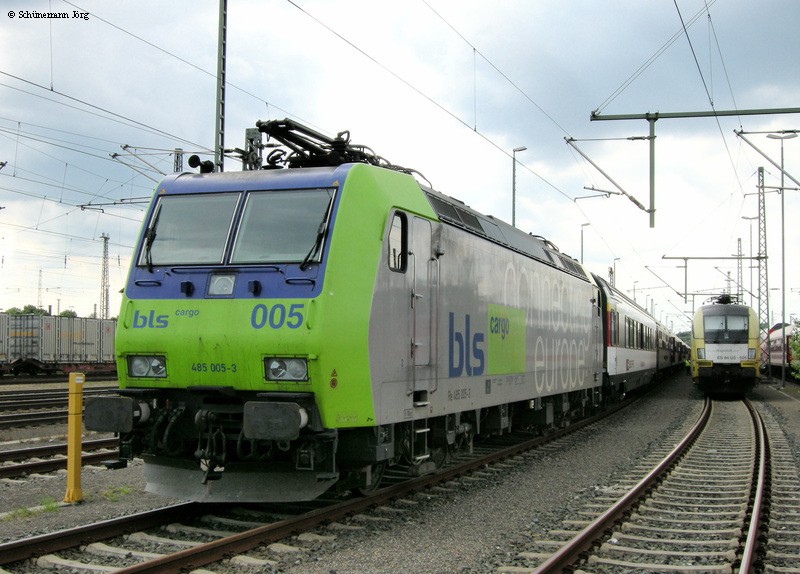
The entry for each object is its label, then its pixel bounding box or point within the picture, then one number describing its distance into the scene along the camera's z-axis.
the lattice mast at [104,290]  51.56
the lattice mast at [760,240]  38.97
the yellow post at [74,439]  8.49
